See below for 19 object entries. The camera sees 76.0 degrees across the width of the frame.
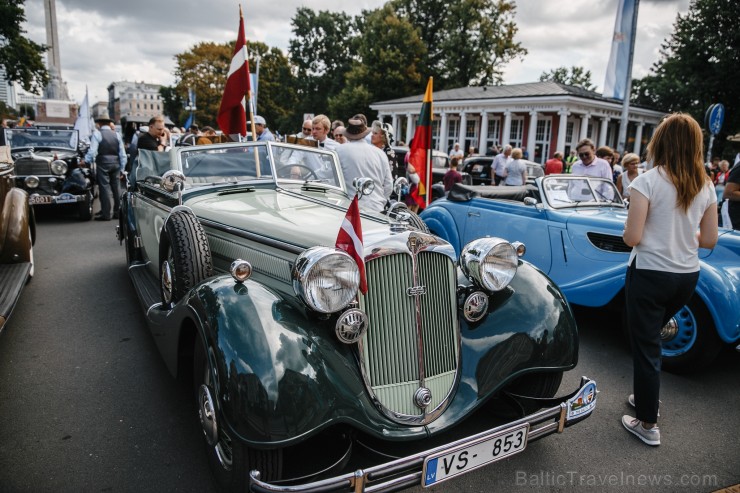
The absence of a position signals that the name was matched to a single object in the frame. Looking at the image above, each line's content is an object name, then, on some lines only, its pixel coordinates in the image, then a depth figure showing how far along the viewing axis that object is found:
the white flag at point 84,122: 12.34
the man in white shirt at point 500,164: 10.90
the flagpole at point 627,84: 10.95
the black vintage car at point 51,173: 8.72
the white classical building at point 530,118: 23.73
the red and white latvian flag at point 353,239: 2.10
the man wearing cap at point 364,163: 4.89
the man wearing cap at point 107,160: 8.92
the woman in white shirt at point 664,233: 2.53
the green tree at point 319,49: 49.72
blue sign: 9.40
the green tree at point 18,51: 18.64
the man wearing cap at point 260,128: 8.56
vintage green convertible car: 1.89
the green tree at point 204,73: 45.06
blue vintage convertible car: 3.54
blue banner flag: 10.99
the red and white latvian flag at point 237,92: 4.58
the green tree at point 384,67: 36.75
